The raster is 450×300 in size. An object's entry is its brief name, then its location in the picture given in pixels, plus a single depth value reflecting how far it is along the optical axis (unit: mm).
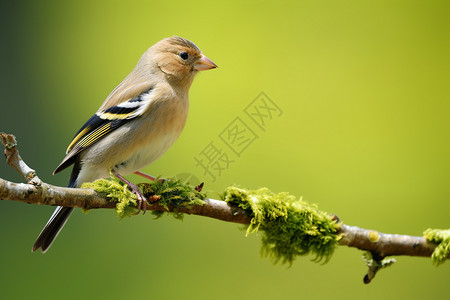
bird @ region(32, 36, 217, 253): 6469
